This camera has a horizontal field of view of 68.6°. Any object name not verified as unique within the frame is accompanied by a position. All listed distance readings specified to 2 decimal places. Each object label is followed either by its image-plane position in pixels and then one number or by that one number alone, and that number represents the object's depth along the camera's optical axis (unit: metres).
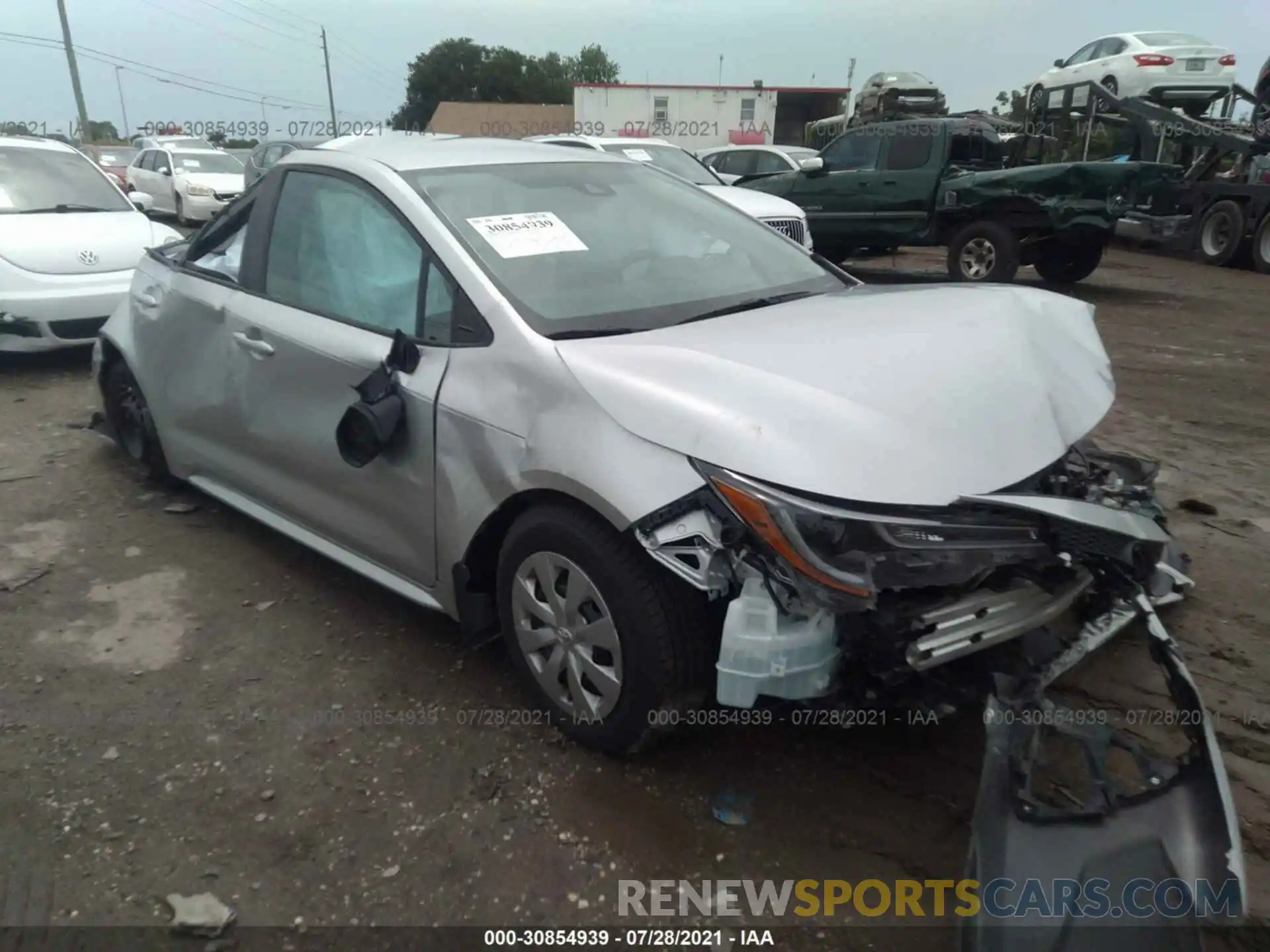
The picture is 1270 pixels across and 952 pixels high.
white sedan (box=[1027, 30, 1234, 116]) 14.09
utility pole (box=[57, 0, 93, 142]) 26.46
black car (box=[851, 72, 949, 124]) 20.81
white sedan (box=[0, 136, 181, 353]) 6.42
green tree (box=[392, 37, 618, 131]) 69.00
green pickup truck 9.56
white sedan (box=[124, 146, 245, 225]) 15.57
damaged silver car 2.13
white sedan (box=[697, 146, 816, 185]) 13.74
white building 33.12
